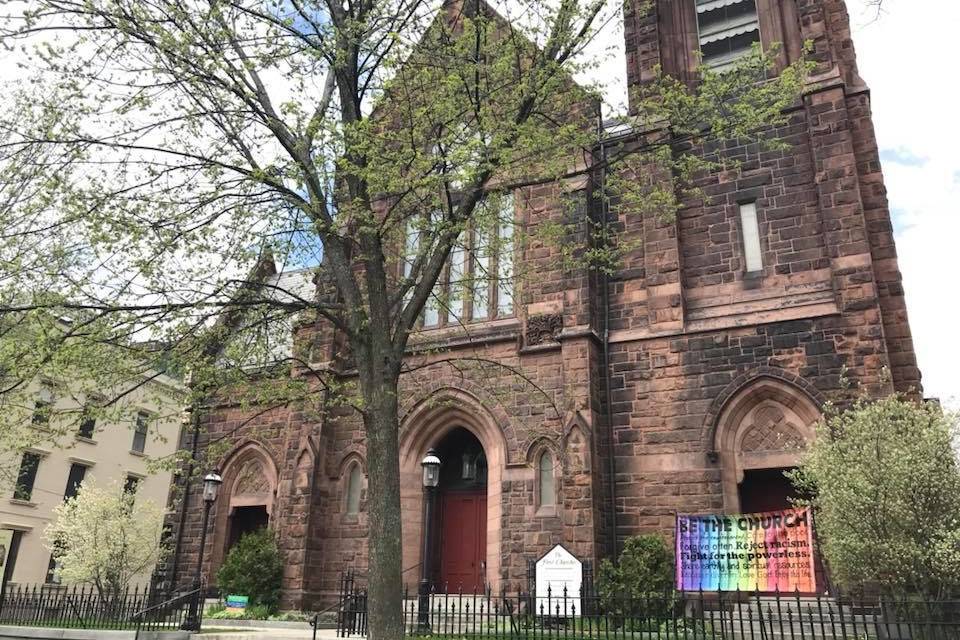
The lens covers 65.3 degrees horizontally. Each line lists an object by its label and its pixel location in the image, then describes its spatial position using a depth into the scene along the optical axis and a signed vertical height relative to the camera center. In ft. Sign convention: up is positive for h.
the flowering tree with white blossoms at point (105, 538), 64.90 +3.82
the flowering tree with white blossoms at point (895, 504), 30.76 +4.01
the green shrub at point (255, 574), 48.47 +0.86
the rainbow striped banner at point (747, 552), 38.55 +2.47
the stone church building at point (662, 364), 42.57 +13.33
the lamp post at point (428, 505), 41.09 +4.90
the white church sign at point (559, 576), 39.81 +1.02
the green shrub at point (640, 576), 38.17 +1.10
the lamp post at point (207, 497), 50.97 +5.83
